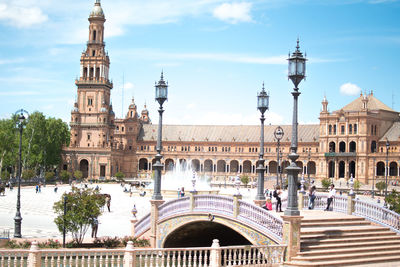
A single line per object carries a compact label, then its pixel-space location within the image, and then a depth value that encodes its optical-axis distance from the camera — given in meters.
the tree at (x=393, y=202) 32.22
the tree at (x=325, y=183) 79.11
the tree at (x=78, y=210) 28.12
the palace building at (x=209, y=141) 96.00
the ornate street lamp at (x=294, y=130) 19.38
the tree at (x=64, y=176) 93.54
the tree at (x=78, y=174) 99.04
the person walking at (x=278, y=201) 25.17
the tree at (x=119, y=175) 101.94
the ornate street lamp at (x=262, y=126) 25.24
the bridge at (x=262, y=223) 20.41
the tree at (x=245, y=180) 90.32
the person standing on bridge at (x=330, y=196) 26.36
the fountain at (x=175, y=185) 61.53
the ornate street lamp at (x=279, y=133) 31.97
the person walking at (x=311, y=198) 26.81
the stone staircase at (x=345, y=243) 19.78
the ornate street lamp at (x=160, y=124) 26.31
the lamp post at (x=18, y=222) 30.11
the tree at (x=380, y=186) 72.00
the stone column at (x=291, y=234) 19.23
